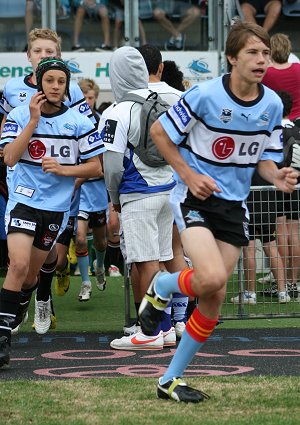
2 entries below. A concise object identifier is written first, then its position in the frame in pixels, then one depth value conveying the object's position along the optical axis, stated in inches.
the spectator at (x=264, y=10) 636.1
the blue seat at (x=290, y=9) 647.1
